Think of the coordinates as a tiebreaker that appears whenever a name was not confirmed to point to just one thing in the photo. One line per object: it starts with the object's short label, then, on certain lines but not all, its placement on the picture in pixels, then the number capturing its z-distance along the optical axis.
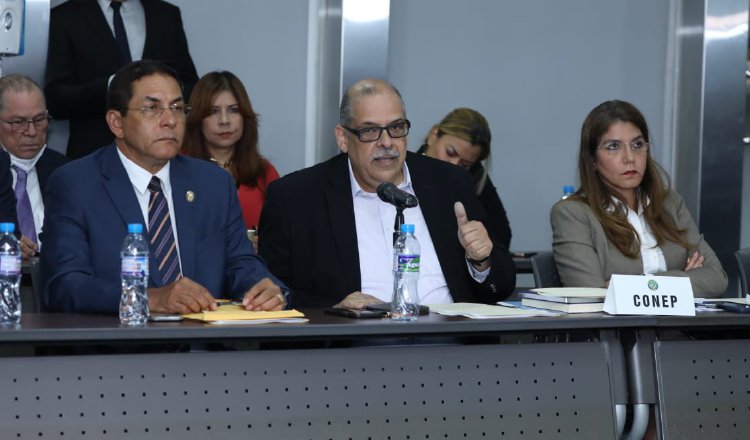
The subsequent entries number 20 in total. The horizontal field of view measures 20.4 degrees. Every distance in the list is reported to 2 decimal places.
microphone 5.34
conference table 4.47
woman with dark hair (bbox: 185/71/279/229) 9.49
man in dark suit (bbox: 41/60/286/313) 5.74
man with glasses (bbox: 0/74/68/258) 9.00
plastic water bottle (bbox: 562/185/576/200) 10.96
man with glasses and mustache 6.48
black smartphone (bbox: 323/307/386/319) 5.18
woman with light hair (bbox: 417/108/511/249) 9.96
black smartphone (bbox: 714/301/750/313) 5.58
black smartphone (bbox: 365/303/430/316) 5.39
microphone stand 5.45
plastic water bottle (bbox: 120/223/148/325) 4.84
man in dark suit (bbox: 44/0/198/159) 9.61
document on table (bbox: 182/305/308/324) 4.86
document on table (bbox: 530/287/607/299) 5.57
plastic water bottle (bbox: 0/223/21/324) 4.76
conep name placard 5.27
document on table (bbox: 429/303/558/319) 5.22
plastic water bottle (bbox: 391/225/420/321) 5.32
